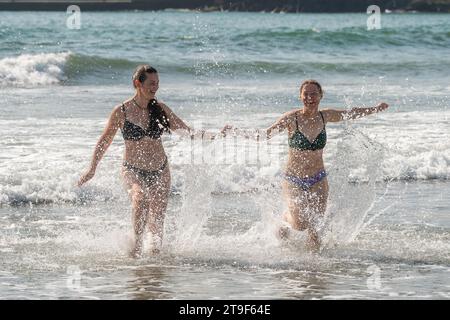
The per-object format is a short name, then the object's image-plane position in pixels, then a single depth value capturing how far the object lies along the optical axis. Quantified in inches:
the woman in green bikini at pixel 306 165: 713.0
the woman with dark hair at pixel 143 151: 684.7
